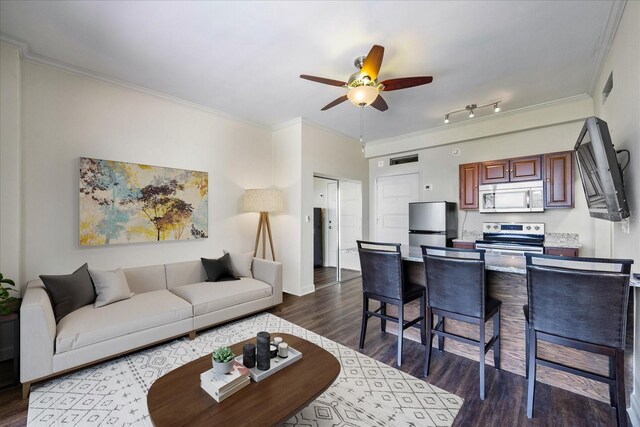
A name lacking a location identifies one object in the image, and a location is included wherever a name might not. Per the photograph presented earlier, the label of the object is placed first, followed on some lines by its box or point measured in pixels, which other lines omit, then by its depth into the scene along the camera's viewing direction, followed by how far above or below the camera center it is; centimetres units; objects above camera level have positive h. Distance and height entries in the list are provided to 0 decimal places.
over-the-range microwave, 404 +24
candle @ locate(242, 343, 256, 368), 169 -89
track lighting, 386 +157
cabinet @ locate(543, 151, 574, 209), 384 +47
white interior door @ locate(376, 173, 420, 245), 558 +20
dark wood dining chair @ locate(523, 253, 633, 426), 152 -62
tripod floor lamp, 420 +21
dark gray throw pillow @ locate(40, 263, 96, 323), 238 -70
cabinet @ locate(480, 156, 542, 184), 405 +67
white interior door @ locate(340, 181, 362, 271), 604 -12
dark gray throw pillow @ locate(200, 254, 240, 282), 358 -74
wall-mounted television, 189 +30
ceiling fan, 246 +125
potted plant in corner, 209 -69
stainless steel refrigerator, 463 -18
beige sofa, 203 -94
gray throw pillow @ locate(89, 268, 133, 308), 266 -73
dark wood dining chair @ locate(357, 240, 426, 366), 244 -70
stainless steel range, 400 -40
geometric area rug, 177 -134
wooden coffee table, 129 -98
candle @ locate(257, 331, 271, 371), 166 -87
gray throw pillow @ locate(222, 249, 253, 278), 382 -71
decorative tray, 161 -96
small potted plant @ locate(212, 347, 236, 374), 154 -84
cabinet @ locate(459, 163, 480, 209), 458 +47
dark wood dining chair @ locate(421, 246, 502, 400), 202 -67
